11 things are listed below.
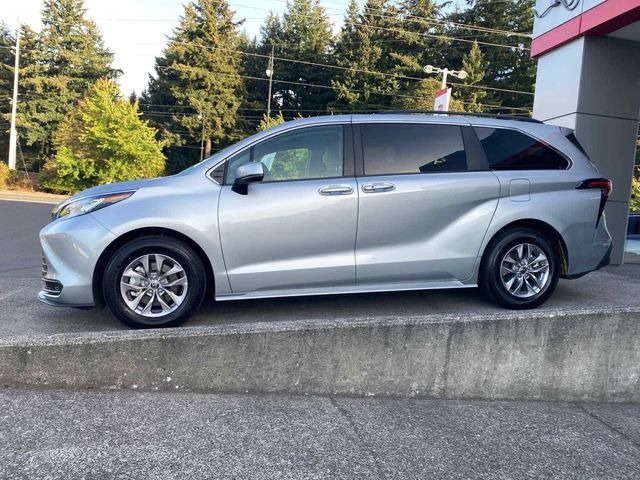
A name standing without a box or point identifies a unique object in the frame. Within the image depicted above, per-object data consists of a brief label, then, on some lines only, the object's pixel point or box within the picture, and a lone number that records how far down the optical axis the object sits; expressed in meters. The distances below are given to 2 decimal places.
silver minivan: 4.06
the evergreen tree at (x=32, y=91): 46.91
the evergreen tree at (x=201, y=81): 48.12
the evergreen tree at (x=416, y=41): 45.62
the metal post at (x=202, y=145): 47.72
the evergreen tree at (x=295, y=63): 50.78
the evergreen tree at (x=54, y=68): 47.31
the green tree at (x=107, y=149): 29.39
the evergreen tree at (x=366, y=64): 45.72
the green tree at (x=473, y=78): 43.25
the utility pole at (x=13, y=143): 34.09
